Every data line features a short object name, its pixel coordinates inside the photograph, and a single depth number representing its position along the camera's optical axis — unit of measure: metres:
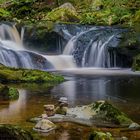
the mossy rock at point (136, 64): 21.71
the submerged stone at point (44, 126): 8.91
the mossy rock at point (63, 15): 31.44
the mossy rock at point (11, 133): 7.23
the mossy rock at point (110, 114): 9.58
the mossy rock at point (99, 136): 7.59
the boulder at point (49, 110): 9.90
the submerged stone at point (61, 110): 10.23
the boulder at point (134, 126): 9.33
